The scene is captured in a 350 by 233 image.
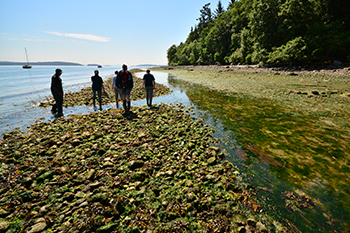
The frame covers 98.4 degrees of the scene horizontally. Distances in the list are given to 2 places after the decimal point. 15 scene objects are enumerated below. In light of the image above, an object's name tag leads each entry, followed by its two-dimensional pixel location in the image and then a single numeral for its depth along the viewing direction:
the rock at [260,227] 3.81
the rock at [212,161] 6.52
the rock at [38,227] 3.74
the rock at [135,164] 6.14
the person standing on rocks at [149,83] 14.50
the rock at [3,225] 3.83
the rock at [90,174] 5.57
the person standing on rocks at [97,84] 14.74
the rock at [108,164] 6.23
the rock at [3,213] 4.20
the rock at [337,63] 38.25
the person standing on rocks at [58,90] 12.03
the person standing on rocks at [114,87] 15.05
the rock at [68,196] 4.73
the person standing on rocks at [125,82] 12.95
